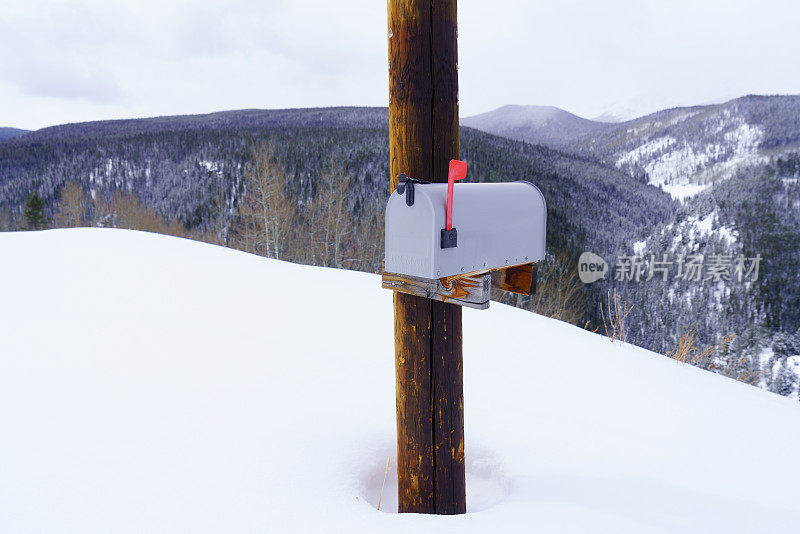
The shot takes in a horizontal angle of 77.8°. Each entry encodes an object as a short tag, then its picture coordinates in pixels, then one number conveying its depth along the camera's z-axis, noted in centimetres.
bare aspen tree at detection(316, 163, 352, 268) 2956
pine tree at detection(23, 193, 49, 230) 4068
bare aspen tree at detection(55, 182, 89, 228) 4053
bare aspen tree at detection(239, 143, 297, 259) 2491
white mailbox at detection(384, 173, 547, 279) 175
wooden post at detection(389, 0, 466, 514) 199
